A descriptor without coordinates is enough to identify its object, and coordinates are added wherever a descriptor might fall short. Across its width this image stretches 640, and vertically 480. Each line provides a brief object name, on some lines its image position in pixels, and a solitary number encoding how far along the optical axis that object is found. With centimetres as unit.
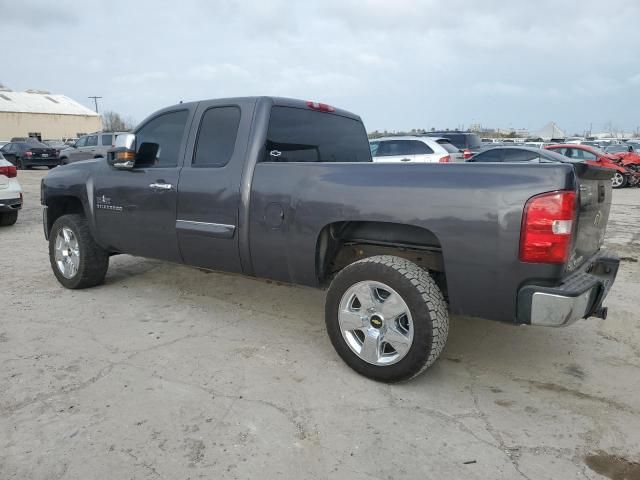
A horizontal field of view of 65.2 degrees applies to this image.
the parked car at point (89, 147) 2144
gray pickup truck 270
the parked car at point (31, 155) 2447
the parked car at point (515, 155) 1277
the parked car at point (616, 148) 2204
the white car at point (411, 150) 1251
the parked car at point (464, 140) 1801
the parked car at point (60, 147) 2620
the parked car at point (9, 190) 870
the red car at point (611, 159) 1565
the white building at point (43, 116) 5206
